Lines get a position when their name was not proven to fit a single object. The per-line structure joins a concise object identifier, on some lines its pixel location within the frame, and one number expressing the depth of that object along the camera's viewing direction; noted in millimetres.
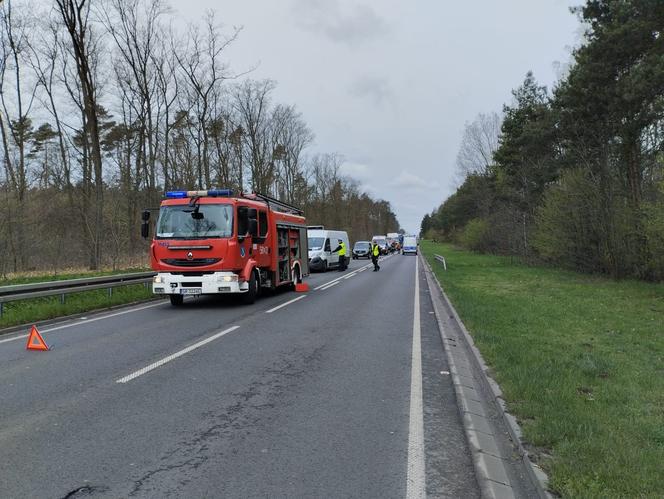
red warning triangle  7902
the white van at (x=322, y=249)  28156
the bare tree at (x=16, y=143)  26470
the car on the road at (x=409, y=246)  60000
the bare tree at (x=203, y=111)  31766
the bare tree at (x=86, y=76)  22859
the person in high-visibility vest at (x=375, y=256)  27516
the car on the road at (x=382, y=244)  59316
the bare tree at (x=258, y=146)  42750
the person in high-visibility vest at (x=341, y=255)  28744
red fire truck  12555
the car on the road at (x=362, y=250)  48719
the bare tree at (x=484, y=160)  56025
